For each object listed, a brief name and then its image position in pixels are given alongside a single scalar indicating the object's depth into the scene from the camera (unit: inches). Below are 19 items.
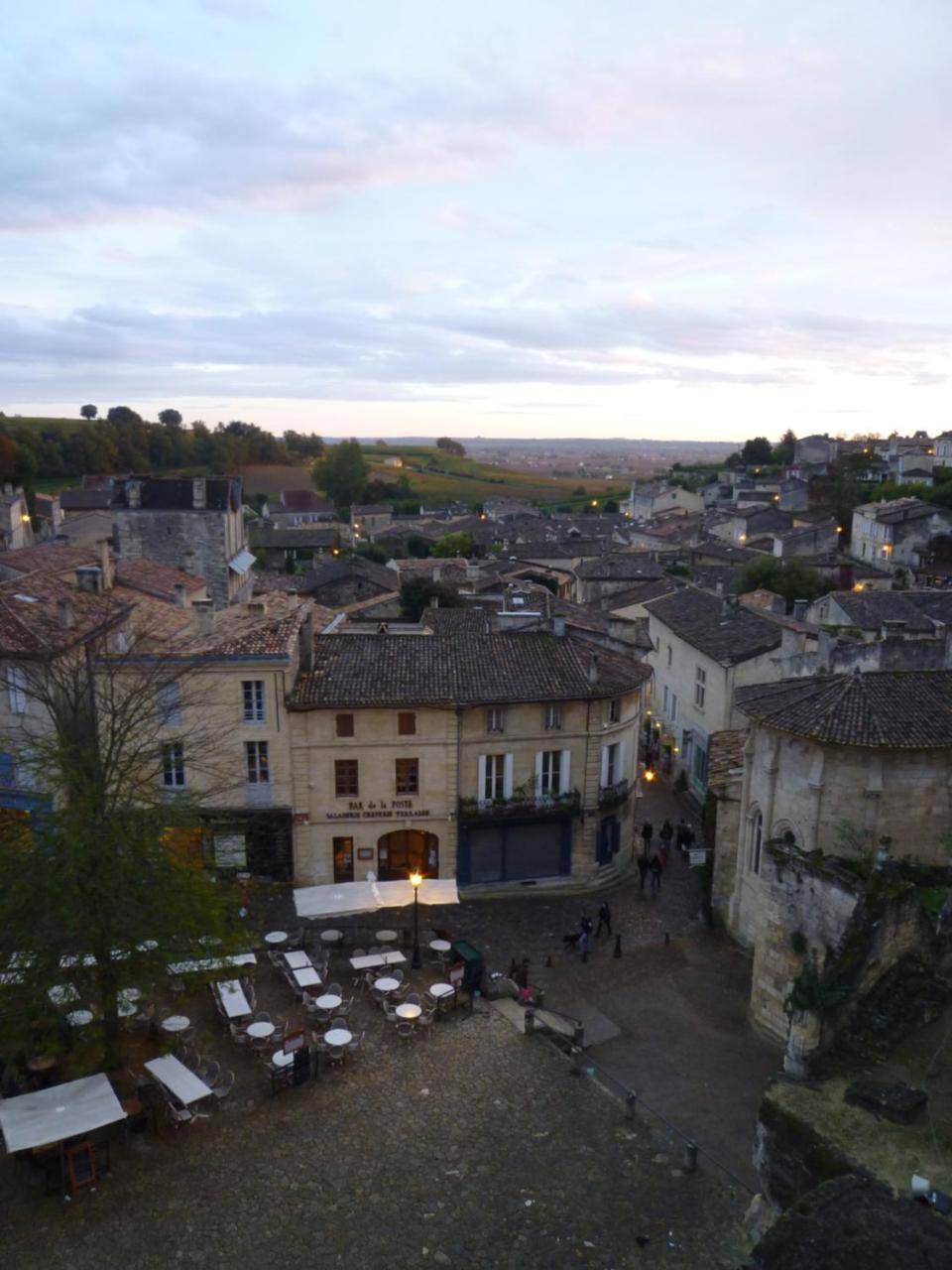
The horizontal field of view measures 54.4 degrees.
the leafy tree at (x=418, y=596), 2161.7
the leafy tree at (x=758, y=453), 6274.6
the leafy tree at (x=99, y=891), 698.2
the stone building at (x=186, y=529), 2289.6
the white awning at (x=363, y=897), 973.2
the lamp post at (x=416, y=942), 952.3
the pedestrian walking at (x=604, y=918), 1045.8
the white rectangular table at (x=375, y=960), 923.4
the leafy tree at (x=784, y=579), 2490.2
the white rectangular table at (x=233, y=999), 823.1
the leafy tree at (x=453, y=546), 3740.2
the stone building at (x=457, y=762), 1124.5
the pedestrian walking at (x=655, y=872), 1173.5
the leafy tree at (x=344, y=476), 6018.7
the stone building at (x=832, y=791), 809.5
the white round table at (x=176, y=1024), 795.4
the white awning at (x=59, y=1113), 626.4
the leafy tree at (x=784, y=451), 6127.0
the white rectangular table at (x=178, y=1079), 697.0
